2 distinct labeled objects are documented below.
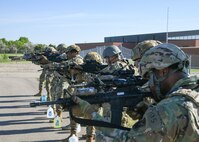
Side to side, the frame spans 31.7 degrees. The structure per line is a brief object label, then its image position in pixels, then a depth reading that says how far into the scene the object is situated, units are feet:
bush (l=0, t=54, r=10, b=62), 152.76
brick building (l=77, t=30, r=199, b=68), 142.00
